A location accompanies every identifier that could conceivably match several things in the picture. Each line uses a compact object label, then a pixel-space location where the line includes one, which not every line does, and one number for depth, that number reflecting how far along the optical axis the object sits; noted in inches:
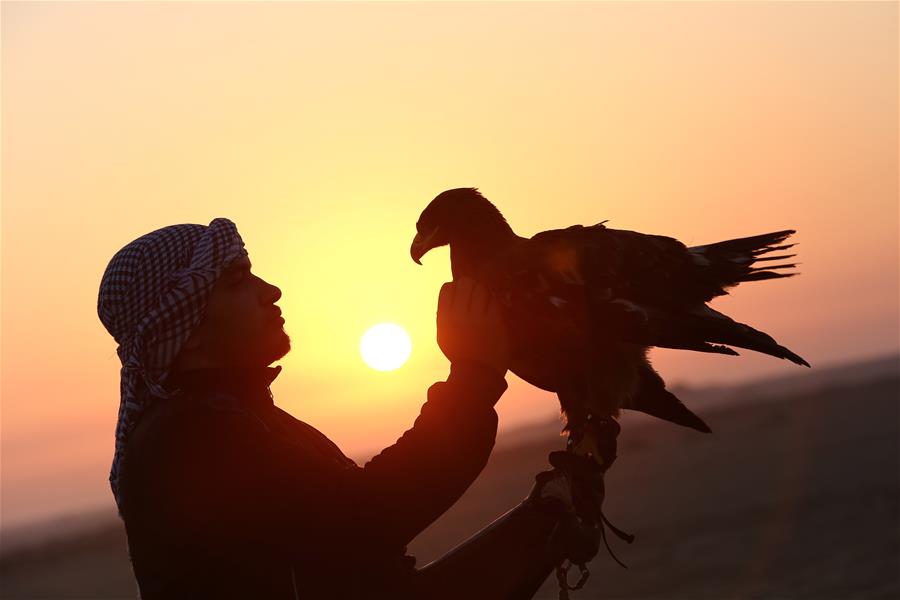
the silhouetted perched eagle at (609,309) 359.9
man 241.0
